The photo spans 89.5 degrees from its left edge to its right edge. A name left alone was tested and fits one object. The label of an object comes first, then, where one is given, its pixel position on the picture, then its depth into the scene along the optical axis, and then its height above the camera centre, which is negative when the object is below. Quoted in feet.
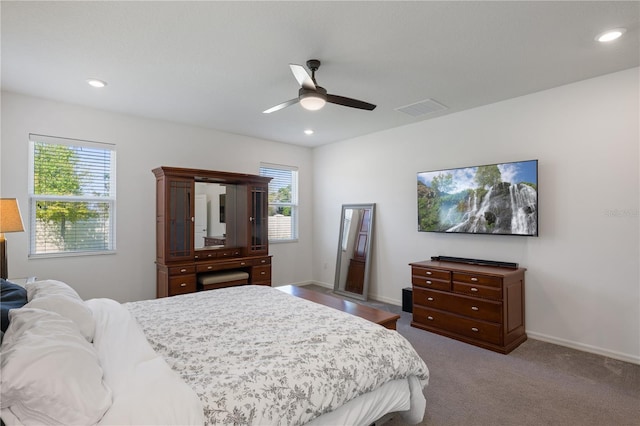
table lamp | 8.69 +0.01
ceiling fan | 7.98 +3.25
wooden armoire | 13.53 -0.85
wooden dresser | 10.61 -3.09
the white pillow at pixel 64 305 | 5.56 -1.56
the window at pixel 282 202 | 19.15 +0.91
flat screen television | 11.50 +0.66
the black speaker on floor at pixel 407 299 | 14.58 -3.79
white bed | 3.92 -2.35
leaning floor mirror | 17.19 -1.90
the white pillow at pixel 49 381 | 3.49 -1.85
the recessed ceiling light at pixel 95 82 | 10.37 +4.40
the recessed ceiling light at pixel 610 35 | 7.73 +4.44
